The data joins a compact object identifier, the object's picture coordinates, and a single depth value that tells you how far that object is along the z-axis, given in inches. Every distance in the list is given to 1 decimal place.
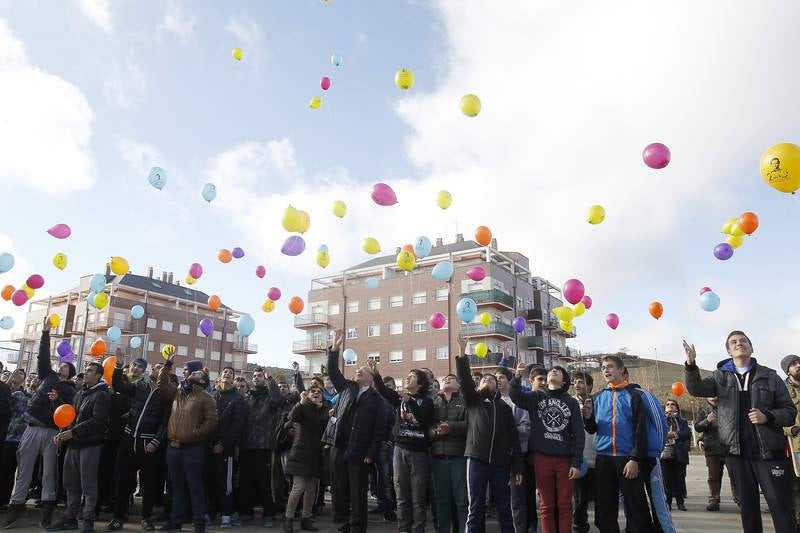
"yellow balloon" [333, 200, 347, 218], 572.7
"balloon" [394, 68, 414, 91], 463.2
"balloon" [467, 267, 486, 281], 850.3
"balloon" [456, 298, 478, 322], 687.7
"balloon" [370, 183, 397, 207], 489.7
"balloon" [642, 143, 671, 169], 406.0
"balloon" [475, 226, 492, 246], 611.2
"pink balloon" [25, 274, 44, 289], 608.4
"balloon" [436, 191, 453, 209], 590.6
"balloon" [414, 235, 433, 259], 656.4
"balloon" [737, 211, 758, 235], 451.2
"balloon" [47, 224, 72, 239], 530.0
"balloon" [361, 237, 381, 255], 621.9
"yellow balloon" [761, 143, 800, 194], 303.3
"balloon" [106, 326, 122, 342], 735.1
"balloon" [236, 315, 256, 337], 608.4
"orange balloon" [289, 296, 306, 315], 670.5
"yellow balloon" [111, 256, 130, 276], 560.1
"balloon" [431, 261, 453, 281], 701.9
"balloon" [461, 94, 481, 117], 455.5
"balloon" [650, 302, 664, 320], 588.4
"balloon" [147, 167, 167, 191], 514.6
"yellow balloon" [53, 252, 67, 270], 616.3
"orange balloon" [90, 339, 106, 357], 587.2
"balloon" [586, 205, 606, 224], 516.1
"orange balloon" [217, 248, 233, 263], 628.4
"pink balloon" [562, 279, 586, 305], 551.7
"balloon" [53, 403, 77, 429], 298.0
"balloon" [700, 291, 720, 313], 507.8
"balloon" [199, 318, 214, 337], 708.1
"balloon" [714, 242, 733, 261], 496.4
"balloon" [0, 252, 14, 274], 523.2
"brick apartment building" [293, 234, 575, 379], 1808.6
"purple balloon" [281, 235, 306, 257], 559.2
